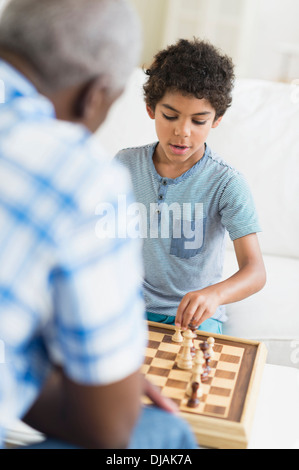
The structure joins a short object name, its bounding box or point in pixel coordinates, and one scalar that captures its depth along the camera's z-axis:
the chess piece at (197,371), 1.25
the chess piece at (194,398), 1.22
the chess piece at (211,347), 1.42
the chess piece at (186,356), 1.38
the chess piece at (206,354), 1.37
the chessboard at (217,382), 1.16
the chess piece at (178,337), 1.51
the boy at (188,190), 1.70
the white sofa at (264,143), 2.30
